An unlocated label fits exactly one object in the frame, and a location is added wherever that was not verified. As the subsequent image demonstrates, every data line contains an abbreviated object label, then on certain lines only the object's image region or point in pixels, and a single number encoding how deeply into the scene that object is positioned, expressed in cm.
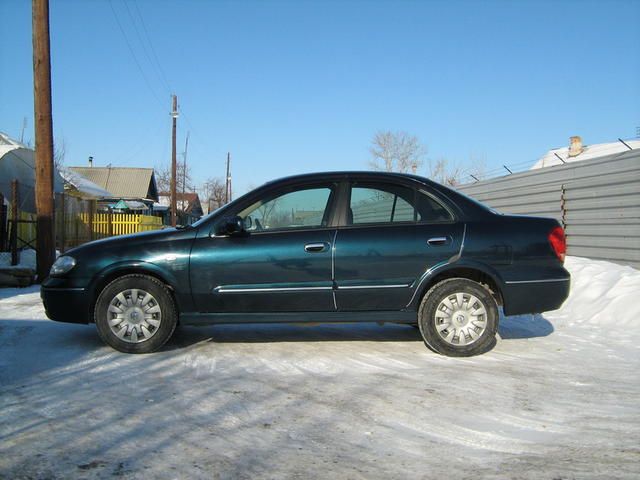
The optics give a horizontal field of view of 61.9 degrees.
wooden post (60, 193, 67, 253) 1437
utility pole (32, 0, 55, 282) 1002
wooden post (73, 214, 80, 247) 1902
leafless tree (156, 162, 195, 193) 6768
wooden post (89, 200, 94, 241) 1961
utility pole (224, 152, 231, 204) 6531
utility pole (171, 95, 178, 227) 3092
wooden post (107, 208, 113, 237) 2315
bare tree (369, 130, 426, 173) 3863
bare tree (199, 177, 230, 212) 7515
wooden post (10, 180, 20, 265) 1090
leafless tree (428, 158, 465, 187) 1661
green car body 486
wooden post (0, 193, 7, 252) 1278
